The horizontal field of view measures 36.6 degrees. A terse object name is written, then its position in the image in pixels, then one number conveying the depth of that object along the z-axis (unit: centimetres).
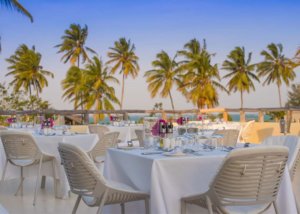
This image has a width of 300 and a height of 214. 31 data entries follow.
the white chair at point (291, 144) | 341
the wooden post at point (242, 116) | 1209
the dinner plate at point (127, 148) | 348
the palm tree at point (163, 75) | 3358
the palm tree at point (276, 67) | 3856
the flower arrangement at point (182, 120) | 529
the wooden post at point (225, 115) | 1305
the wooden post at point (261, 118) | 1184
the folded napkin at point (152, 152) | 314
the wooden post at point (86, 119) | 1156
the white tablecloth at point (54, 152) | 498
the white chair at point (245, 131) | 1046
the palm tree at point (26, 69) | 3447
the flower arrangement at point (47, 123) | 560
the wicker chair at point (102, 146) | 504
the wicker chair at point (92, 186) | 290
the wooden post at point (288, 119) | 1076
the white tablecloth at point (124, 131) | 872
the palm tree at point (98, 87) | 3184
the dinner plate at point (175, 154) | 297
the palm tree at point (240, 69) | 3538
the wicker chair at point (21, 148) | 478
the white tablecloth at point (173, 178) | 284
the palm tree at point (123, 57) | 3444
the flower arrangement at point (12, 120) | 754
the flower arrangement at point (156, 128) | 345
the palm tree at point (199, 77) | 3144
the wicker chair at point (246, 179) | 262
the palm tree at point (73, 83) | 3089
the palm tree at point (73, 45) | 3278
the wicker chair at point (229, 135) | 579
